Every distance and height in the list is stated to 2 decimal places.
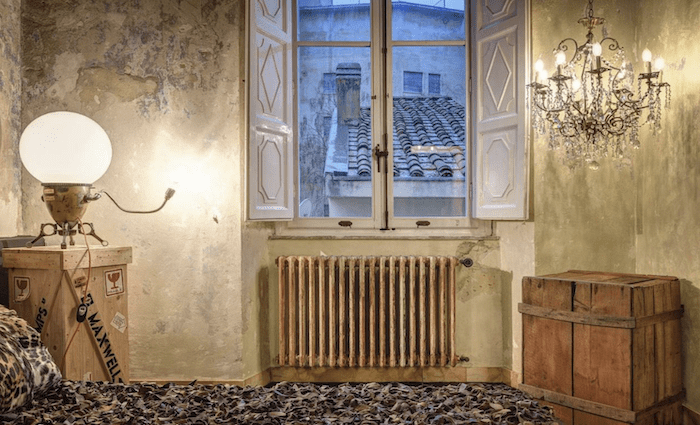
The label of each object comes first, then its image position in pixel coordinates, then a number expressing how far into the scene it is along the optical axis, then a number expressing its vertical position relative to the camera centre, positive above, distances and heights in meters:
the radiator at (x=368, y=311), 3.68 -0.72
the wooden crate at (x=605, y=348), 2.34 -0.65
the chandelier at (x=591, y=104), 2.66 +0.52
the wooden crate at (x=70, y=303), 2.63 -0.48
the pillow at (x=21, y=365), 1.59 -0.50
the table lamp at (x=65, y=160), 2.71 +0.24
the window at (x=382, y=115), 4.02 +0.67
